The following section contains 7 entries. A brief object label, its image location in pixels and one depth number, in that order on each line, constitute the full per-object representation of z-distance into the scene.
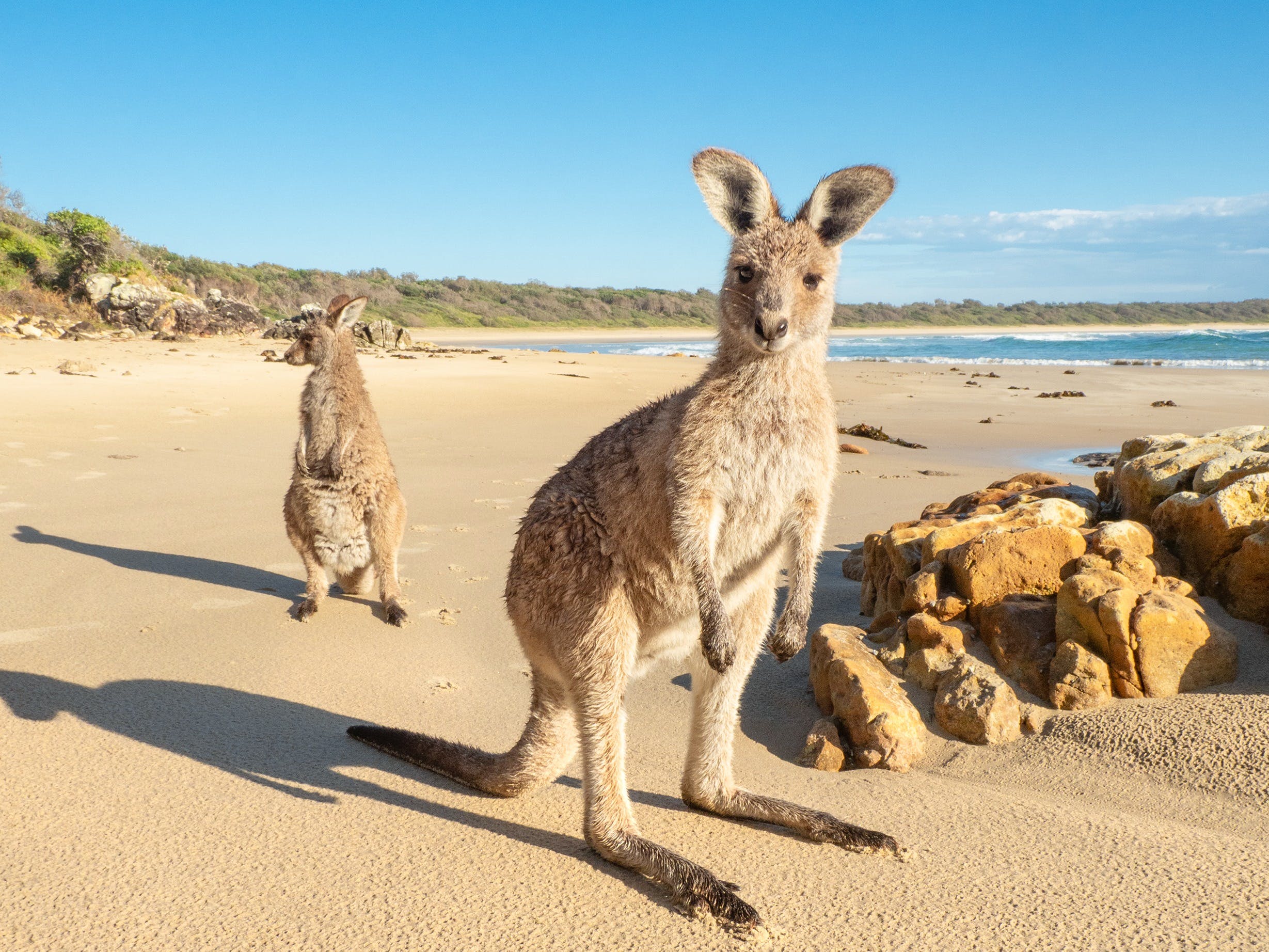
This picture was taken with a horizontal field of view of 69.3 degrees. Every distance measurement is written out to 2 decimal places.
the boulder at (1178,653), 3.24
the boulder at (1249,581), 3.42
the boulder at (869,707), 3.12
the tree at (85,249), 19.81
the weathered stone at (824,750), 3.15
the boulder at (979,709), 3.19
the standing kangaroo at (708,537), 2.54
